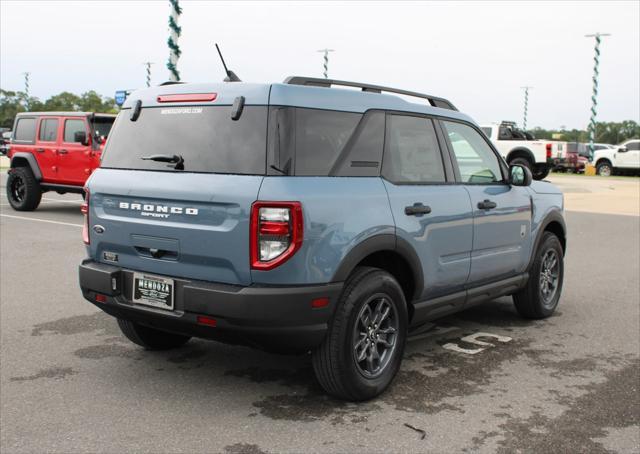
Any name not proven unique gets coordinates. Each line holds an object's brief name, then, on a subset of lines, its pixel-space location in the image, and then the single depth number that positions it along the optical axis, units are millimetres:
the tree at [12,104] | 90500
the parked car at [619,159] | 35438
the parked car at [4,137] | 41494
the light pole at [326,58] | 51325
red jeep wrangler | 13781
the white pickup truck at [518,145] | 27266
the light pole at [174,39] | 14703
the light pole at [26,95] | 86312
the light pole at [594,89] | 41469
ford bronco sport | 3750
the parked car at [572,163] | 38125
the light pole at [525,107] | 73250
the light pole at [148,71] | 50969
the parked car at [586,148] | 44688
